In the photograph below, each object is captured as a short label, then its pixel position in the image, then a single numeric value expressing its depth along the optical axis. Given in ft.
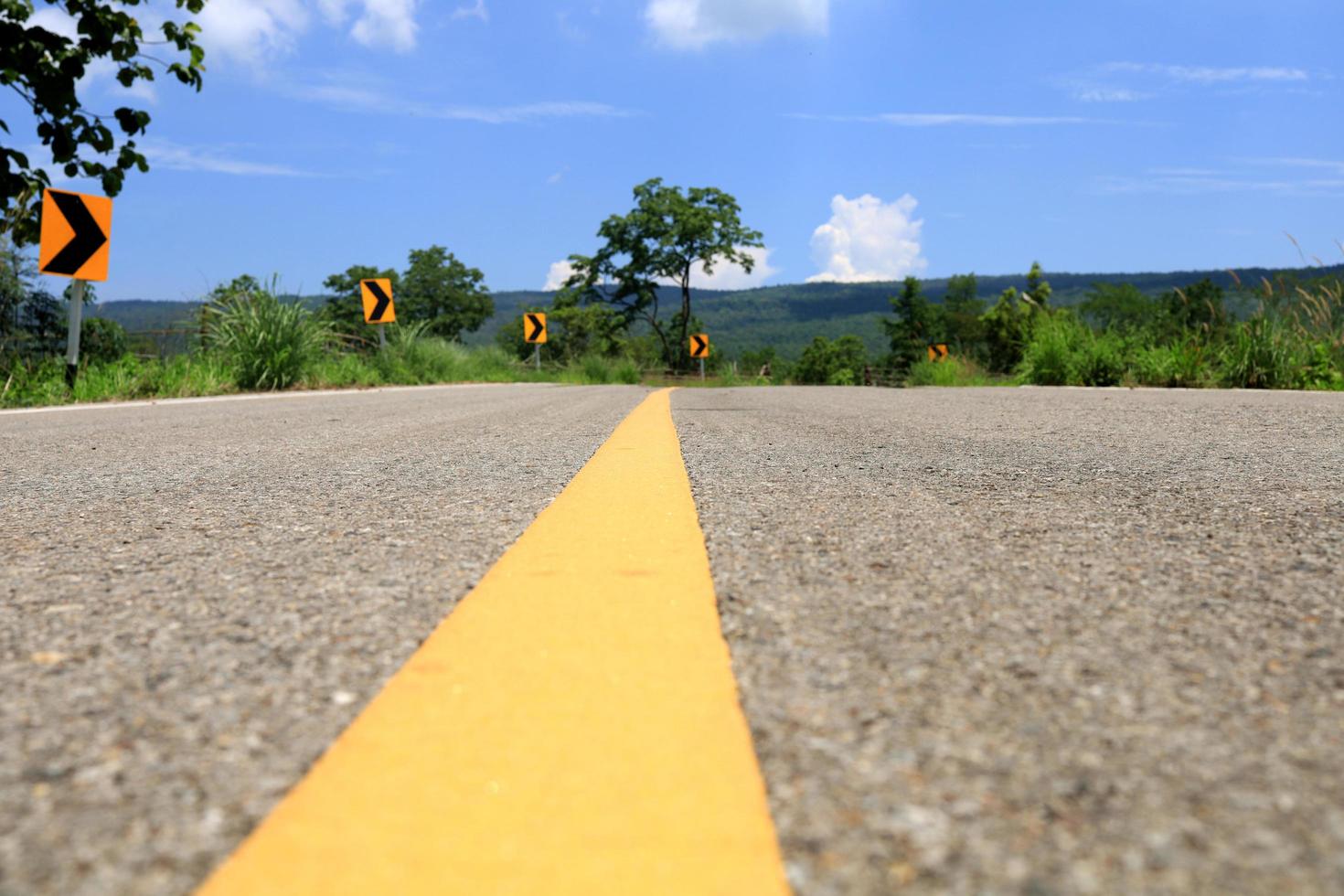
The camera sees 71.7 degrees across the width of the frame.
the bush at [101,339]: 47.93
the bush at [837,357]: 217.56
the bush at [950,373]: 63.37
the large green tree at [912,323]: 249.34
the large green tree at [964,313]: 261.85
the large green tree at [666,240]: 168.35
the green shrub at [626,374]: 89.25
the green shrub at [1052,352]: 46.39
